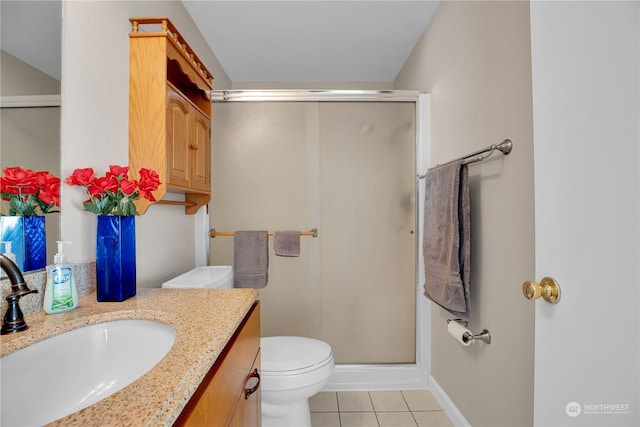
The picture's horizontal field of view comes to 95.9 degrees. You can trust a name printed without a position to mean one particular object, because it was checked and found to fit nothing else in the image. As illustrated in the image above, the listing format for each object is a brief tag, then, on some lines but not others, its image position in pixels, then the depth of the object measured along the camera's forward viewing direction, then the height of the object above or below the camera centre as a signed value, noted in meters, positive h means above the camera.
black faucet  0.65 -0.19
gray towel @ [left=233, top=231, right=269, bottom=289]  1.95 -0.31
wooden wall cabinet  1.19 +0.45
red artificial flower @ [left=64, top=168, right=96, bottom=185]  0.87 +0.11
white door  0.50 +0.02
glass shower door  2.02 +0.02
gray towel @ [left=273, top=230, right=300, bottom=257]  1.98 -0.20
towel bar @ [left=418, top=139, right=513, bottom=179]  1.14 +0.26
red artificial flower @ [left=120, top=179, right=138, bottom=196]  0.93 +0.09
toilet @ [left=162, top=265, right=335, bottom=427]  1.32 -0.74
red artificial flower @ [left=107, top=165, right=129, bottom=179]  0.95 +0.14
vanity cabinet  0.54 -0.41
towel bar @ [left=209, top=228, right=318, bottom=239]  1.98 -0.14
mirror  0.71 +0.34
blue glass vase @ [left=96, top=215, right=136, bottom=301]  0.92 -0.15
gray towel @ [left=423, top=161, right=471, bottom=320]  1.35 -0.13
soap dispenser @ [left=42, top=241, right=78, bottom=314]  0.78 -0.20
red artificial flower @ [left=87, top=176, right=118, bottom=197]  0.91 +0.09
